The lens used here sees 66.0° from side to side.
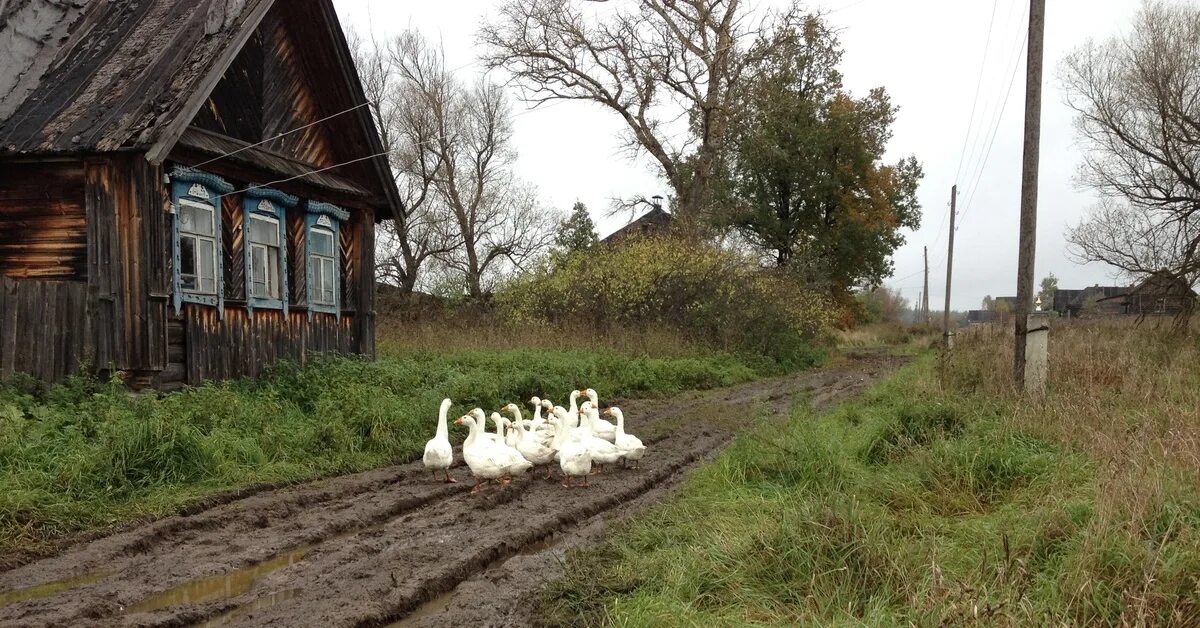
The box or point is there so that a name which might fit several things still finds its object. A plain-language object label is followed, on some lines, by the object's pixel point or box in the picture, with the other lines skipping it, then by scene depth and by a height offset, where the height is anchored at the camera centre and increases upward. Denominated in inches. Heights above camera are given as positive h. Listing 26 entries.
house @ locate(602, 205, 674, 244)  1770.2 +146.9
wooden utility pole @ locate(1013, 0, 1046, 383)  516.1 +68.8
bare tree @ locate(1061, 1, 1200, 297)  931.3 +170.6
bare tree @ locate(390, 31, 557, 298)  1611.7 +203.0
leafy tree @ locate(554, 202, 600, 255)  1713.8 +112.5
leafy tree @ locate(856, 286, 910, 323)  2536.9 -47.3
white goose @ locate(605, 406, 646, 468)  410.0 -68.2
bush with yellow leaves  1071.0 -4.9
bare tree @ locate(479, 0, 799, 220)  1280.8 +320.1
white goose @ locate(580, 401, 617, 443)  444.1 -67.7
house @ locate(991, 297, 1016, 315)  3645.4 -42.5
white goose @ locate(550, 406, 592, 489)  371.6 -67.7
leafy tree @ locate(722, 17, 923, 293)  1555.1 +195.3
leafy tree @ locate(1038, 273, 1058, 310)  3398.1 +10.1
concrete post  489.4 -31.4
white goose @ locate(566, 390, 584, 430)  434.7 -59.7
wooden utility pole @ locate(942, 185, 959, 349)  1646.5 +50.7
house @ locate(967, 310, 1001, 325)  3766.5 -93.2
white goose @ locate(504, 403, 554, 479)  397.4 -68.4
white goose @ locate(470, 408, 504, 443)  380.8 -58.7
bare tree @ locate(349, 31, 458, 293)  1589.6 +178.7
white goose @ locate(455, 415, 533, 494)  365.4 -67.2
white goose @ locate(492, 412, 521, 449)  404.2 -64.2
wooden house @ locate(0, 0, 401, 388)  443.2 +56.3
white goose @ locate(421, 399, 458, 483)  380.2 -67.3
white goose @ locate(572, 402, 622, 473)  398.0 -68.7
